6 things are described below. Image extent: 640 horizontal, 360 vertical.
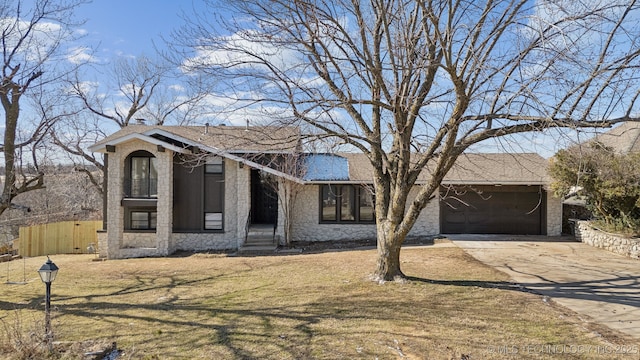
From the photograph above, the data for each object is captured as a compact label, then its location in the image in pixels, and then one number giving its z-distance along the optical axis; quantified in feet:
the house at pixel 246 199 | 48.32
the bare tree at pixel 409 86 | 20.61
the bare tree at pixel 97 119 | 73.46
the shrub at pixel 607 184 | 37.93
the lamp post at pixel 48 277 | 17.63
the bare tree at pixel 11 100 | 28.02
